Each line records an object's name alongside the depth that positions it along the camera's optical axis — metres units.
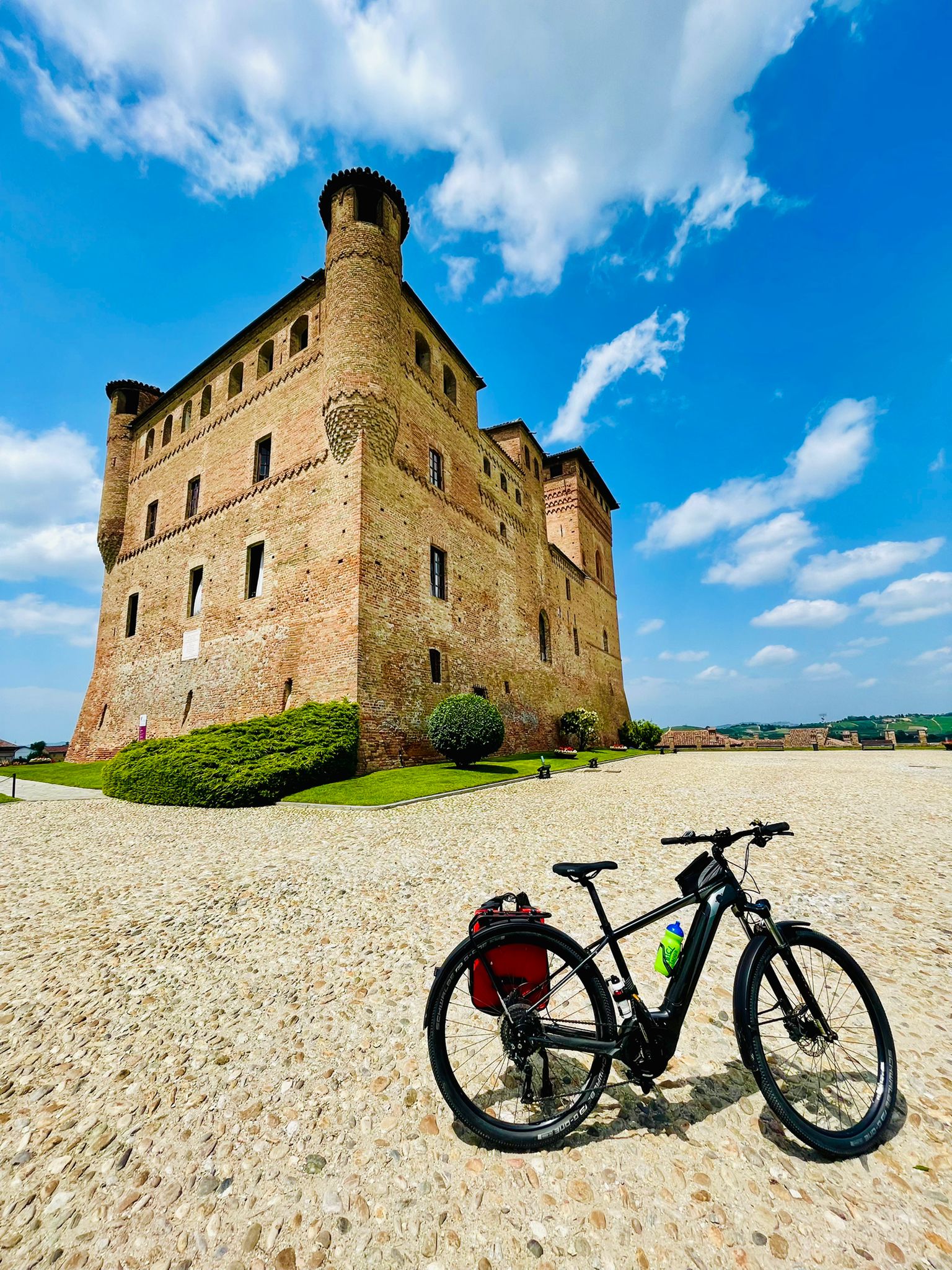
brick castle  15.07
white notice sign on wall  18.78
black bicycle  2.04
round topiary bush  14.18
